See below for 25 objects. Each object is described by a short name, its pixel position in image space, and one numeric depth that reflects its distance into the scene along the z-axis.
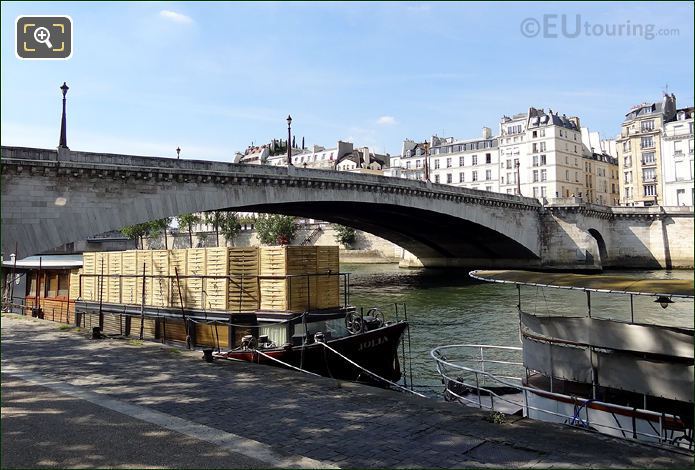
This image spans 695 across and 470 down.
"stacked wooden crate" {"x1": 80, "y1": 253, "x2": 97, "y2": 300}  19.66
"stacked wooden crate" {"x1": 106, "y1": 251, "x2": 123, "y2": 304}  18.59
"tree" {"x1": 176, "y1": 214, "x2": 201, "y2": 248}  88.11
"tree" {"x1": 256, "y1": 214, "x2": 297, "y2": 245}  89.94
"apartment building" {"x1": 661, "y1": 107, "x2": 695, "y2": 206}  72.88
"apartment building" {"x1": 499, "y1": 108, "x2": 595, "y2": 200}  80.06
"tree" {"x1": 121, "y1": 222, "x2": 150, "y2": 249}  93.49
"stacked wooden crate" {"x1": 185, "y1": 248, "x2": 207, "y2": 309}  15.86
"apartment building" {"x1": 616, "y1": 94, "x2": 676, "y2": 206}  76.94
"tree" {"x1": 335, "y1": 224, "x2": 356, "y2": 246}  86.75
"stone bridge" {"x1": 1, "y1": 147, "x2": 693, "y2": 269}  26.42
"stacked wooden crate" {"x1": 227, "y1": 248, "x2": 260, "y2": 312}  15.10
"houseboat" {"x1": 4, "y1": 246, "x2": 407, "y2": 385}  14.30
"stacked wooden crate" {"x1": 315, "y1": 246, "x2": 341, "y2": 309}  15.31
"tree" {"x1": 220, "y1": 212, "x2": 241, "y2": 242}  97.25
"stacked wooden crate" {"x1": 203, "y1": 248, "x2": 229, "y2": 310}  15.28
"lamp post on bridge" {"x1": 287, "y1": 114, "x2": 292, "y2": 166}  35.41
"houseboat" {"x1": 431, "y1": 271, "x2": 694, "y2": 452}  9.17
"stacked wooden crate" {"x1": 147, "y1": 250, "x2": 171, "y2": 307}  16.78
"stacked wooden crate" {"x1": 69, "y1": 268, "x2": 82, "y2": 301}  20.97
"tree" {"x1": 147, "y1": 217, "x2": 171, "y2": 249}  91.38
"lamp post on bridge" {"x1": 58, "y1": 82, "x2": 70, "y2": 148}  26.75
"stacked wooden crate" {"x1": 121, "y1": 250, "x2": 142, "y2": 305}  17.97
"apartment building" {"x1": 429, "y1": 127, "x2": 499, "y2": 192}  88.44
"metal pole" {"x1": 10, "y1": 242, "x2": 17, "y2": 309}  24.25
